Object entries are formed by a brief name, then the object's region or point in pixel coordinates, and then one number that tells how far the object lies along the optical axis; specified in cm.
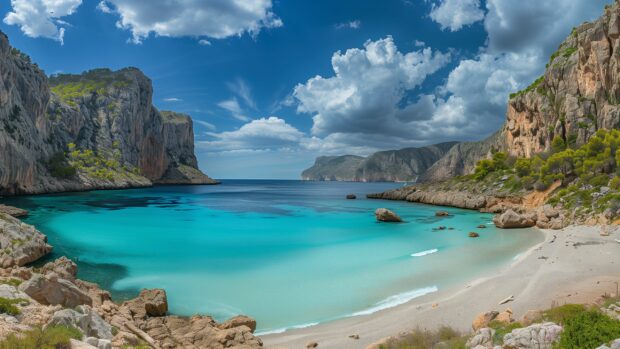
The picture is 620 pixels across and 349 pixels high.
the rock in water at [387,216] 5041
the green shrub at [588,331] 747
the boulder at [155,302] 1520
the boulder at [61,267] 1798
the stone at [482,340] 892
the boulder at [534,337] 805
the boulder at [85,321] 869
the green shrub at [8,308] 923
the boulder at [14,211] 4281
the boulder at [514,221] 3997
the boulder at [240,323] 1366
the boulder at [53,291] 1125
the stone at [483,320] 1209
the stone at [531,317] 1046
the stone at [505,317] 1155
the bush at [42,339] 683
